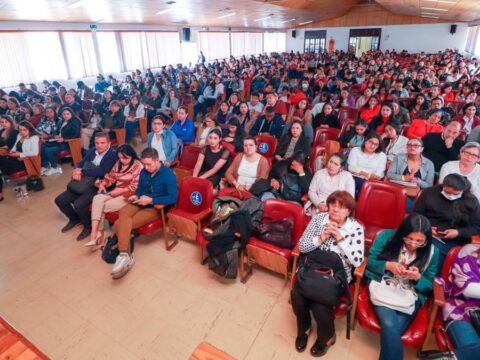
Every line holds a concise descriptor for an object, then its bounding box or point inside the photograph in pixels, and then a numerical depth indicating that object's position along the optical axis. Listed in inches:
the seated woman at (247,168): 134.3
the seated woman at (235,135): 171.5
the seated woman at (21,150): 186.7
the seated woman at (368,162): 131.8
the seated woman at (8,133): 200.7
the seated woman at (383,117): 190.9
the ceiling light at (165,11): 344.2
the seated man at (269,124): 205.6
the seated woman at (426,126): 171.0
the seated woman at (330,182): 113.7
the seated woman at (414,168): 123.4
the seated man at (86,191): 140.1
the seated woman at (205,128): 190.6
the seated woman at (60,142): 220.1
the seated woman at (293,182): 126.6
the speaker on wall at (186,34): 602.5
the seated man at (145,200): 119.0
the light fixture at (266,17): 536.1
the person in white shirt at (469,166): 108.0
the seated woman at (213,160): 148.3
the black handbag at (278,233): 100.3
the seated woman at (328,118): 211.9
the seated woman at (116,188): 130.3
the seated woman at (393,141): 153.1
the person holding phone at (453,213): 94.3
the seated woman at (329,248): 82.4
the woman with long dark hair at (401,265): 73.4
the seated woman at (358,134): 162.7
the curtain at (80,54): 440.1
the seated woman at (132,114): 265.3
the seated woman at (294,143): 160.2
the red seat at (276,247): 98.3
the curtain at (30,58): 375.6
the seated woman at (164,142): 172.0
